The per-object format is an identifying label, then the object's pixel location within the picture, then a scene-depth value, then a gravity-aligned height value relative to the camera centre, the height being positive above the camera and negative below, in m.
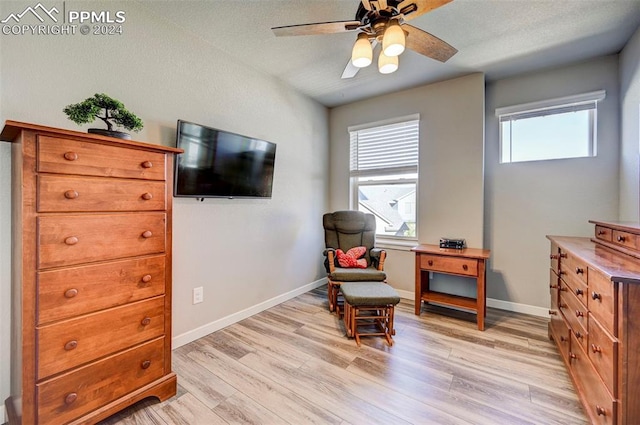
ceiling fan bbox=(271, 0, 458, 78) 1.44 +1.09
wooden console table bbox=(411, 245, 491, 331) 2.54 -0.56
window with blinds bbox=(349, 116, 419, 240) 3.44 +0.52
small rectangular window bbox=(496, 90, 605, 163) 2.64 +0.89
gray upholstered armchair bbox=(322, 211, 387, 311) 3.26 -0.24
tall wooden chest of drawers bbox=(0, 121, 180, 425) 1.18 -0.33
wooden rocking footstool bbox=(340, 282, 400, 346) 2.26 -0.77
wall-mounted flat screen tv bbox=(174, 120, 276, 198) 2.16 +0.42
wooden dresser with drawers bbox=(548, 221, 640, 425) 1.12 -0.53
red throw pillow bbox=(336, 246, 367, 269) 3.01 -0.53
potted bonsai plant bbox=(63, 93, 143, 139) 1.40 +0.53
